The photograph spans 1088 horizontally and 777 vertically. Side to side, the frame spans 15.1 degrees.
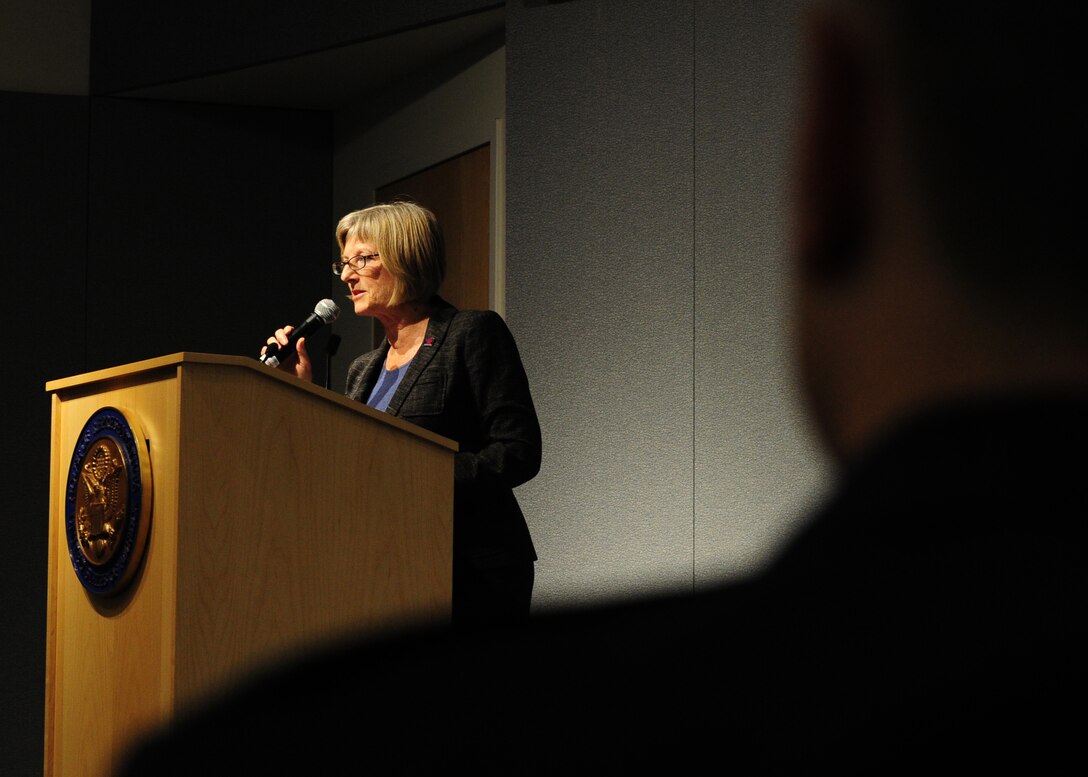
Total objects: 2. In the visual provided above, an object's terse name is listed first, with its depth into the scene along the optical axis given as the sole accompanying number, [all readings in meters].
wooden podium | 7.31
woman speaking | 7.69
